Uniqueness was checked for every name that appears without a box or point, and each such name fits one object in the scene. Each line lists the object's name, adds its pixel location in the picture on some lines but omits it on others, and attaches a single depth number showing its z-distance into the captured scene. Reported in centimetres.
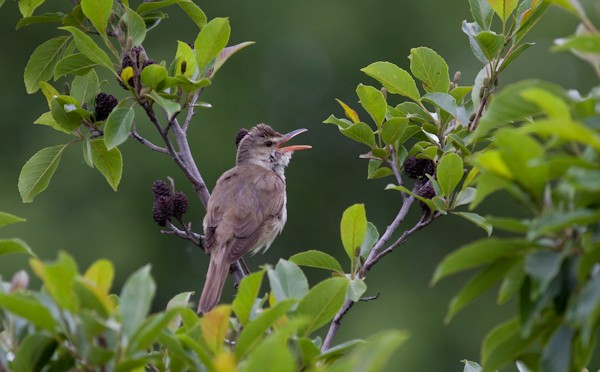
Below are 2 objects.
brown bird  1231
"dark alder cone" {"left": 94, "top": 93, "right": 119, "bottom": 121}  867
